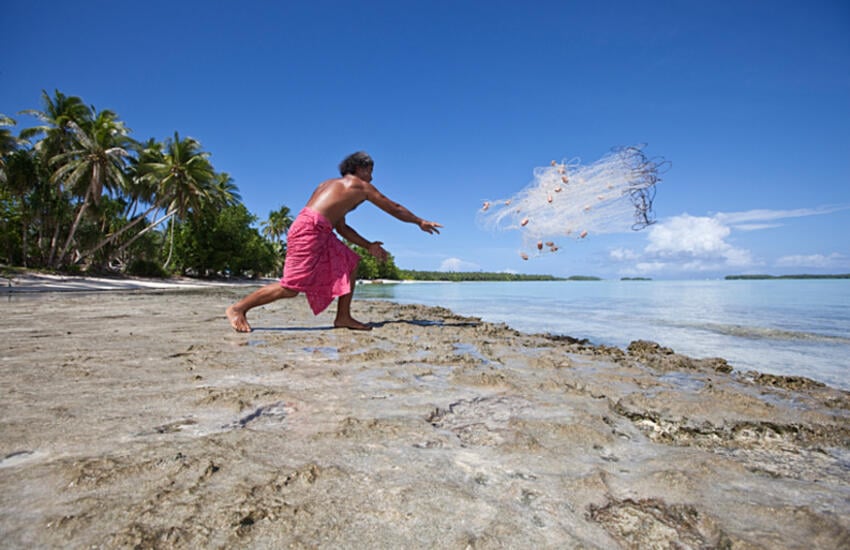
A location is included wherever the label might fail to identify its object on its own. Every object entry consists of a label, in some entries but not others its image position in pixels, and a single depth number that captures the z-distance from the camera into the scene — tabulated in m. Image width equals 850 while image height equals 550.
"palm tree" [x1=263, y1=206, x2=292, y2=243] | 72.06
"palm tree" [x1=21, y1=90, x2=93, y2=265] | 27.39
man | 4.86
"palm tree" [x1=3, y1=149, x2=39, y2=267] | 26.75
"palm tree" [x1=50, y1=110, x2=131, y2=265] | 26.39
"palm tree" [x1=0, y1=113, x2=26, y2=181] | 24.53
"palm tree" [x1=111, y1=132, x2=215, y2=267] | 31.33
